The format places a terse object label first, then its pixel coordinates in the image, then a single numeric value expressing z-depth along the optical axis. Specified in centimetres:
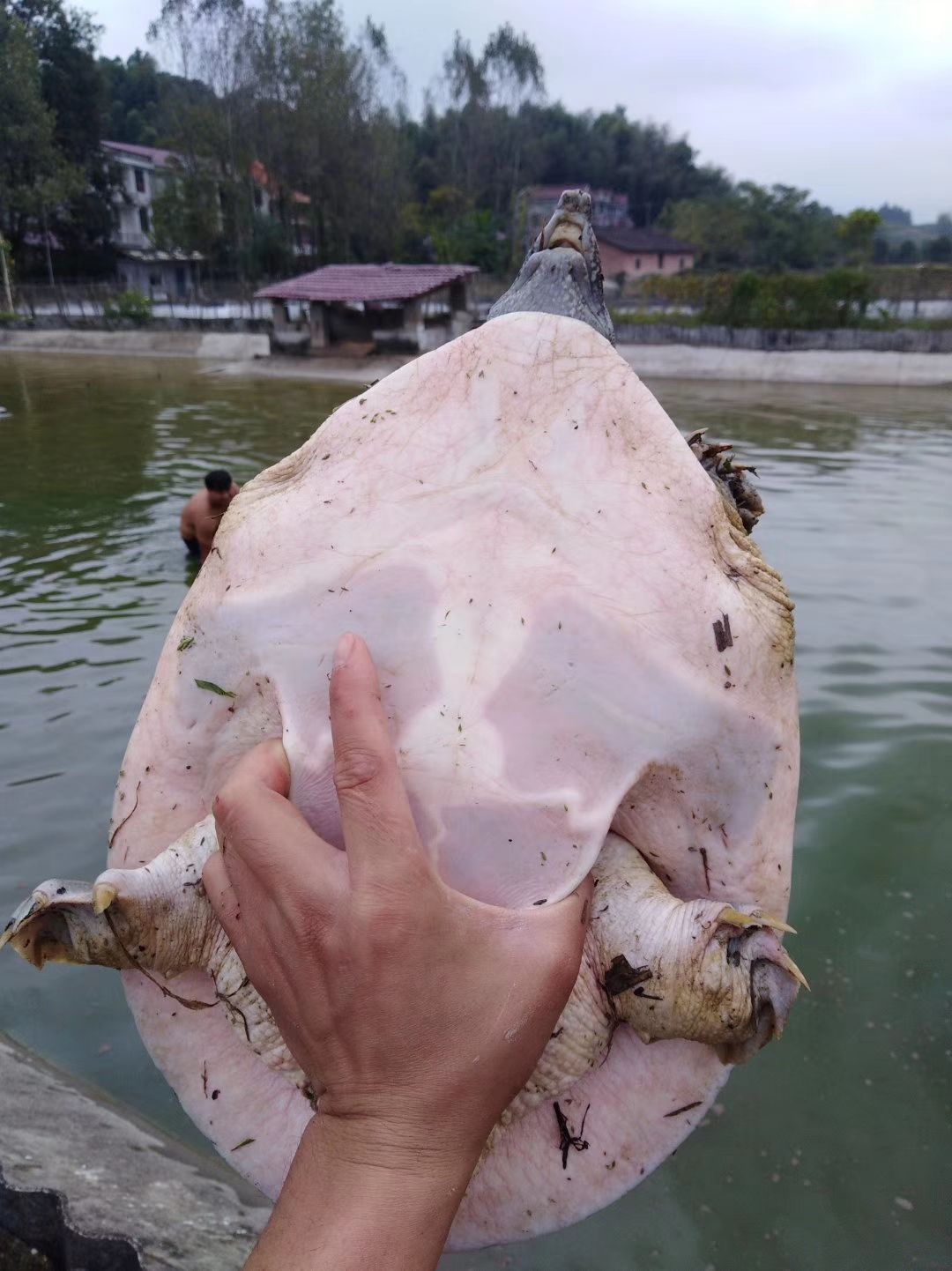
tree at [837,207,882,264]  3884
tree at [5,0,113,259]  4094
